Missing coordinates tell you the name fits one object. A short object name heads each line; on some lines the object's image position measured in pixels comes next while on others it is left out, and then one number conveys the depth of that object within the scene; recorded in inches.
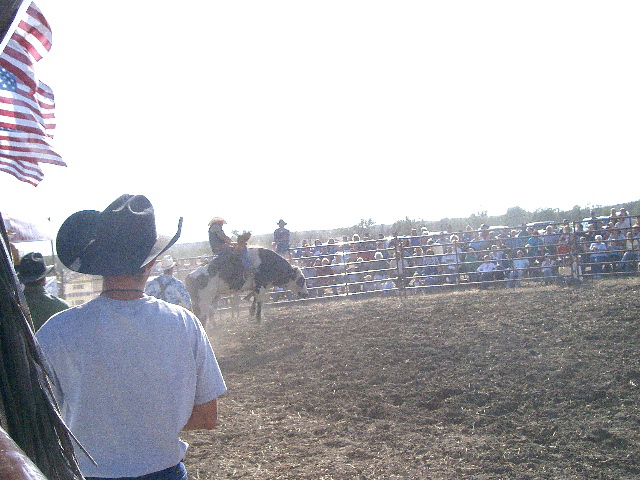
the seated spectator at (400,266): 574.3
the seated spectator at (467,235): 600.7
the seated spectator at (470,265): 579.8
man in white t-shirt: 72.6
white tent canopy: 275.0
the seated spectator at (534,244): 564.8
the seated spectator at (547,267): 529.0
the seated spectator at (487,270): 560.1
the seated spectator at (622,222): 561.2
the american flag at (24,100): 157.5
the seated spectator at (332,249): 625.3
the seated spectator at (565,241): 536.1
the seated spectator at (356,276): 596.6
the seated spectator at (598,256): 530.0
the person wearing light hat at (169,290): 275.1
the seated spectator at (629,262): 519.5
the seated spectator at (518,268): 552.8
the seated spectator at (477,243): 585.2
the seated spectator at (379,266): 609.0
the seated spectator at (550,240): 541.0
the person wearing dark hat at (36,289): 173.3
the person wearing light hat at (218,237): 441.0
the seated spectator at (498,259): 562.3
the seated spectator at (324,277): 609.3
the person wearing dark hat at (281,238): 652.1
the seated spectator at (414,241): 615.3
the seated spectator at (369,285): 605.6
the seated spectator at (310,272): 614.9
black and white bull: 465.1
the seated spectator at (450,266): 583.8
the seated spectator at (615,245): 518.0
